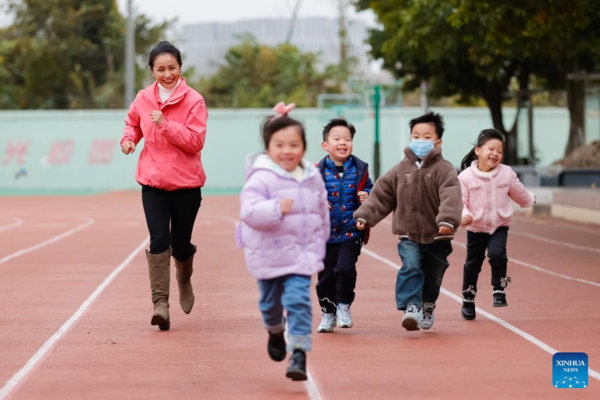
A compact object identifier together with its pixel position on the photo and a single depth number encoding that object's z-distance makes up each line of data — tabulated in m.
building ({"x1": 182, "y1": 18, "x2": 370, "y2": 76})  133.38
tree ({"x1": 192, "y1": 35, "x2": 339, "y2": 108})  65.06
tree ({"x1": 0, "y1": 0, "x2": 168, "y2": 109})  56.97
